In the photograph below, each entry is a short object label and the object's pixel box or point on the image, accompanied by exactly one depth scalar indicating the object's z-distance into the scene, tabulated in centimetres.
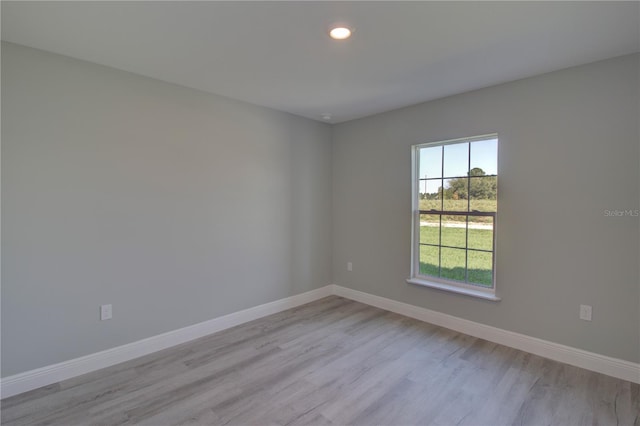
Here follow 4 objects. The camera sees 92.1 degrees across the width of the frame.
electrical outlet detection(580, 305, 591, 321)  251
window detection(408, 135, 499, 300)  311
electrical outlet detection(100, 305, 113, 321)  256
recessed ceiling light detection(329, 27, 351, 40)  199
